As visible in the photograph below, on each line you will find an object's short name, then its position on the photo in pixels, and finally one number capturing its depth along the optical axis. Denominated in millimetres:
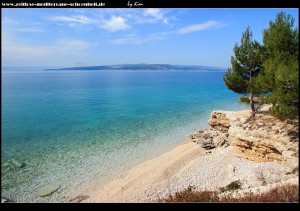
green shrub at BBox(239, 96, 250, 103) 23119
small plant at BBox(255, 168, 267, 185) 16397
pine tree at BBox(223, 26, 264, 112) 21812
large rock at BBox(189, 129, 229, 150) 27781
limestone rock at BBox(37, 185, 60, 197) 21497
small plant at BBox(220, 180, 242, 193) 16153
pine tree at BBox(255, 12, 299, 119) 14194
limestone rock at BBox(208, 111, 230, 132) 26422
